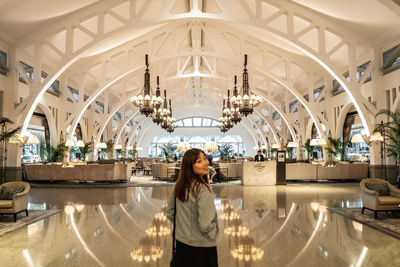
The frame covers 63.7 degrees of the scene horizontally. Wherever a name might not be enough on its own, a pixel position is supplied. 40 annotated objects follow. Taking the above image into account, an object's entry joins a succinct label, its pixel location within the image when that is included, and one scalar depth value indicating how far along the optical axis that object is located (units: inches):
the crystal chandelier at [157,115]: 517.5
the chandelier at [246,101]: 420.5
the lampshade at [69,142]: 569.0
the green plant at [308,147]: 700.7
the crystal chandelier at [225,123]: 670.9
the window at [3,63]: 440.5
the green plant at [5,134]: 378.6
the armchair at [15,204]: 217.3
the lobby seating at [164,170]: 554.6
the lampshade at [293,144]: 724.7
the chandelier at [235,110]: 456.0
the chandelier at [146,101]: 437.1
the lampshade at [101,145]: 724.8
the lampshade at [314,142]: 593.9
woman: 78.3
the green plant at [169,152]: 590.2
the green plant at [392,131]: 397.4
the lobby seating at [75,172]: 486.6
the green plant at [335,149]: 571.8
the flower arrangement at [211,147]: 533.0
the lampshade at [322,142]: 574.9
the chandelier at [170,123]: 683.2
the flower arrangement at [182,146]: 542.9
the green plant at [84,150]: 671.8
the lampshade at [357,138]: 478.0
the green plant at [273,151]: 943.9
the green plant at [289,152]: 855.7
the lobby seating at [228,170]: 560.6
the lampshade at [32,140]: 449.7
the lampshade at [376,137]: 427.8
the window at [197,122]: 1306.6
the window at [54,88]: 580.0
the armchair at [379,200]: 221.8
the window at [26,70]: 497.0
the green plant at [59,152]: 568.7
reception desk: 474.3
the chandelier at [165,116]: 590.7
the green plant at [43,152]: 572.4
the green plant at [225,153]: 596.4
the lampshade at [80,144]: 643.3
